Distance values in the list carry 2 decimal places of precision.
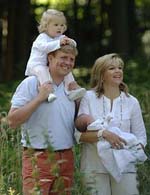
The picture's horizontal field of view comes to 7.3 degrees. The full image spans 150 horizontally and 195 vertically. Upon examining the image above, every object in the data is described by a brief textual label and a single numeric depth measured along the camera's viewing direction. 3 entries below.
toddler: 9.00
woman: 9.37
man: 8.77
